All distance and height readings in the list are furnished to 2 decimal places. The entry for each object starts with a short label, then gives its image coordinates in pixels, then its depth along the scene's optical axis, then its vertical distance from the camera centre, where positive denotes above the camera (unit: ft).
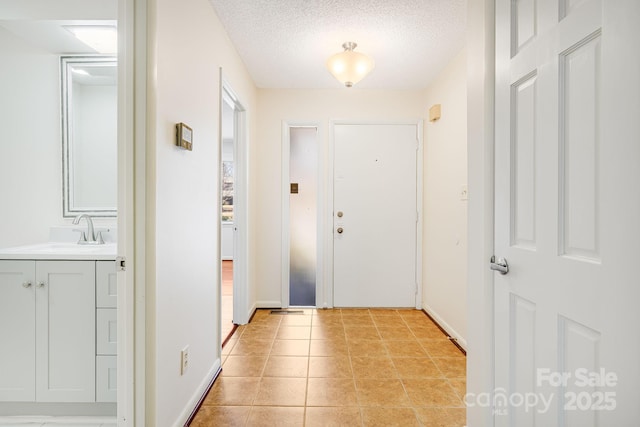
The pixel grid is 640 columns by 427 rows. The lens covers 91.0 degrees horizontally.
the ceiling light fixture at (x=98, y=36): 6.07 +3.48
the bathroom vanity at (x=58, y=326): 5.14 -1.90
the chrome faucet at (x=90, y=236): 6.36 -0.53
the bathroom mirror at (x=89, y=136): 6.75 +1.62
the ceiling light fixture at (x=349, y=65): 7.78 +3.65
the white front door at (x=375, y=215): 11.32 -0.18
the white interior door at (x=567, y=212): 2.41 -0.02
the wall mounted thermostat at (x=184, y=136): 4.98 +1.21
